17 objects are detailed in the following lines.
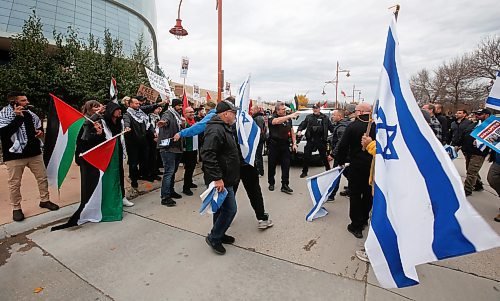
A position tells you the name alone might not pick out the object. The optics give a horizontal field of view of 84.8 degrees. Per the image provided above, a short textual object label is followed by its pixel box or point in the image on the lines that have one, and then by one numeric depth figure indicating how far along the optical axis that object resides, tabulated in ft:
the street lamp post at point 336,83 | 96.75
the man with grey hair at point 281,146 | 17.97
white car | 25.58
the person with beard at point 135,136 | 17.70
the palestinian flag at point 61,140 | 13.50
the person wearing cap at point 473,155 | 17.47
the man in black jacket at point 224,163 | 9.96
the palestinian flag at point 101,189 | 12.65
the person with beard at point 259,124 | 22.32
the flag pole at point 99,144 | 12.23
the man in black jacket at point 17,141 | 12.55
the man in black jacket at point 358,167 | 11.03
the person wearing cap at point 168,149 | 15.52
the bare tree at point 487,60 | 82.28
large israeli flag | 5.41
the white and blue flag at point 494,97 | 10.33
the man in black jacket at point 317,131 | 20.99
